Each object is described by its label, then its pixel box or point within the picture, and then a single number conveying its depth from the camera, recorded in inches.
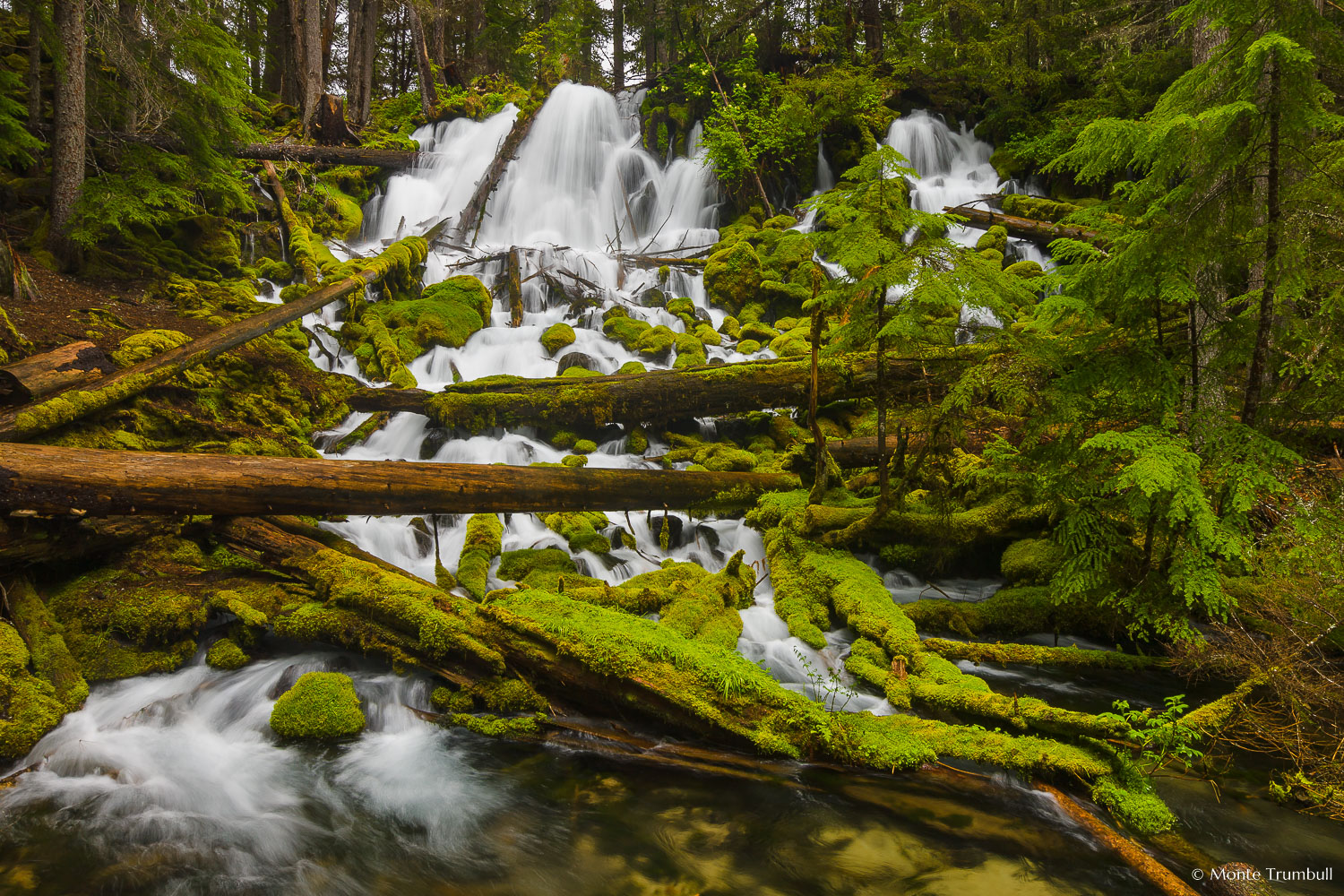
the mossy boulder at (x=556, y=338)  521.0
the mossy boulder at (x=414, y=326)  455.5
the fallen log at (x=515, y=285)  562.2
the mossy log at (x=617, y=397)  376.5
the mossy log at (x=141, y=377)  227.8
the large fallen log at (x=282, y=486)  187.9
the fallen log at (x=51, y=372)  236.2
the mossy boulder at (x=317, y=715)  176.1
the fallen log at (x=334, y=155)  658.8
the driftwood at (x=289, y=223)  521.3
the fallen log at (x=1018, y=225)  572.1
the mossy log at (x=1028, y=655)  202.2
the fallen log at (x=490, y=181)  746.8
